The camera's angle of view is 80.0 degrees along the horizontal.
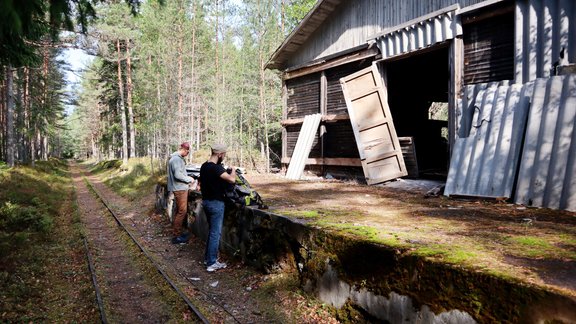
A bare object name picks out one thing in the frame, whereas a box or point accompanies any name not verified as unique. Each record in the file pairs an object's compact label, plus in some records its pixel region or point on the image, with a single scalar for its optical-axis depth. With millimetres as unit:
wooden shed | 7203
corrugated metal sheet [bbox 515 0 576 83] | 6605
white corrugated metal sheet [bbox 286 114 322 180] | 12469
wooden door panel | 9844
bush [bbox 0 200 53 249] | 8102
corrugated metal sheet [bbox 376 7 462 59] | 8555
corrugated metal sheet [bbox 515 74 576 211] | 5535
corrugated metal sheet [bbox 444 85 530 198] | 6527
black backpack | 6395
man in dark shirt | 5949
